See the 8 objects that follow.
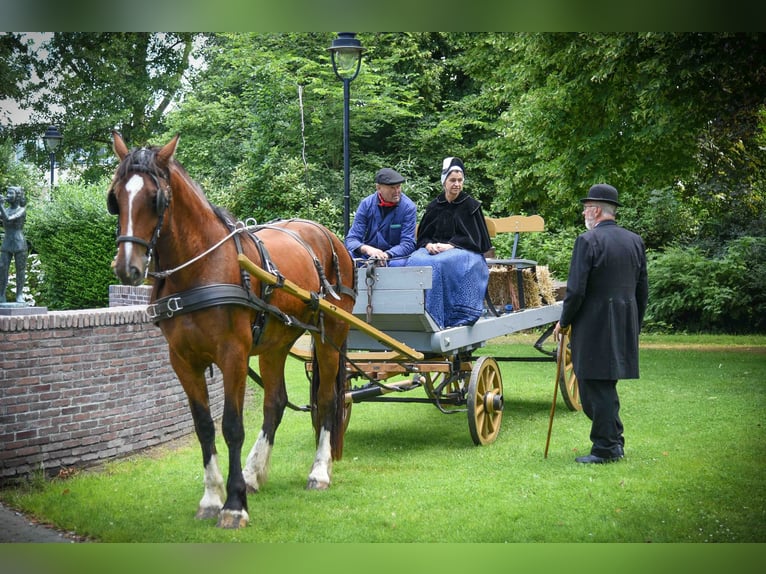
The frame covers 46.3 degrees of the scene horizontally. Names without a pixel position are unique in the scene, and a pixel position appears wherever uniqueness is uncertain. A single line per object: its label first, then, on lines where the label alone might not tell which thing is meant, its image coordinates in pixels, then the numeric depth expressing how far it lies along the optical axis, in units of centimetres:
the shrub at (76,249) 1325
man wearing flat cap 688
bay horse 446
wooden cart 658
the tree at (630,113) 912
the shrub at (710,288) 1354
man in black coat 631
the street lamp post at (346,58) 839
